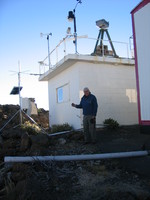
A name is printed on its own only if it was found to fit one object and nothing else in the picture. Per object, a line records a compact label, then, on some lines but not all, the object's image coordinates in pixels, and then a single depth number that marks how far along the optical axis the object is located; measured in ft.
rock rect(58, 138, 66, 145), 27.18
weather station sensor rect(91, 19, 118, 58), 36.15
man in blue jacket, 25.39
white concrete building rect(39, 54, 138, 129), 33.42
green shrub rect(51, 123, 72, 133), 34.53
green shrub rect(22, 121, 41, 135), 32.73
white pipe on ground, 18.76
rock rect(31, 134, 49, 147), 24.57
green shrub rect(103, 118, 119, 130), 32.55
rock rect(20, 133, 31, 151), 23.90
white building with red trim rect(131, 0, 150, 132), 17.60
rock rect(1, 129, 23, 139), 29.45
